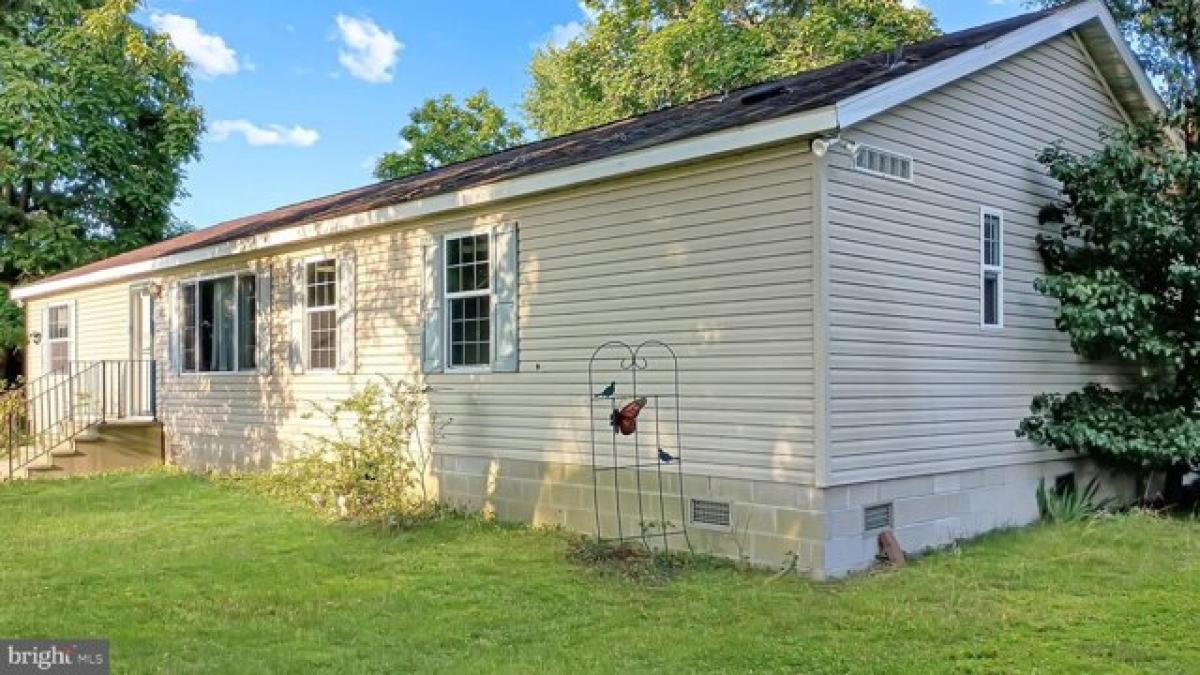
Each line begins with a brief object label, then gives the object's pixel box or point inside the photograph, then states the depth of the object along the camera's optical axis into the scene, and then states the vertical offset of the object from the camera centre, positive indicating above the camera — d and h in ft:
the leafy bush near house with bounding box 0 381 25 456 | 51.19 -3.19
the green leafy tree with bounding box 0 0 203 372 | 65.05 +15.81
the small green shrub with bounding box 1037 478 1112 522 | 28.43 -4.92
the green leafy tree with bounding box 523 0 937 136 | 68.80 +23.54
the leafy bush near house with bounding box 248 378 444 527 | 29.68 -3.69
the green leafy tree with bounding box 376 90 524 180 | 99.76 +22.92
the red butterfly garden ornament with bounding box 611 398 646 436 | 23.27 -1.72
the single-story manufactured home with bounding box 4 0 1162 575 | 21.97 +1.52
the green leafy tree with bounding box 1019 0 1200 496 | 27.22 +1.60
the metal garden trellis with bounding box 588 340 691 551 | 24.58 -2.60
